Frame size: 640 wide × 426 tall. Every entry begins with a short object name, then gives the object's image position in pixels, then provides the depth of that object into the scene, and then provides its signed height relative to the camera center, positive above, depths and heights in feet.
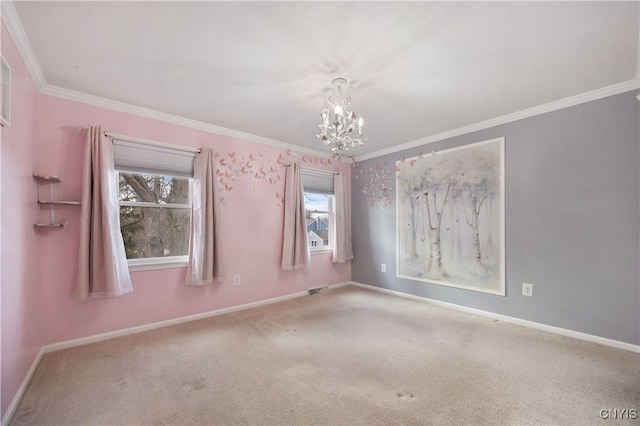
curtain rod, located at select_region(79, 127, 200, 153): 8.68 +2.58
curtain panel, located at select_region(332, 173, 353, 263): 15.02 -0.63
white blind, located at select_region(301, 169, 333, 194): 14.11 +1.86
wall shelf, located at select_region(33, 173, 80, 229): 7.39 +0.44
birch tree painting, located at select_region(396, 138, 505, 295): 10.46 -0.08
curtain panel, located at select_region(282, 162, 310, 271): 12.91 -0.41
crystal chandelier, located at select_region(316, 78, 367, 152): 7.46 +2.80
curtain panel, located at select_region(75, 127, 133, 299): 8.01 -0.28
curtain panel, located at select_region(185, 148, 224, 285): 10.12 -0.44
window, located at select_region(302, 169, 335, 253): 14.38 +0.44
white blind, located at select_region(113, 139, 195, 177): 8.98 +2.03
